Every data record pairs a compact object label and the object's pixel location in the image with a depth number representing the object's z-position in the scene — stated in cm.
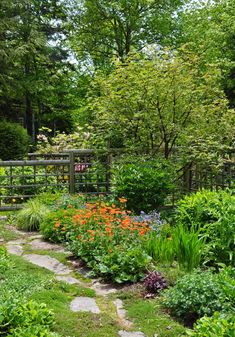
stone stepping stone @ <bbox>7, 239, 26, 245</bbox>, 511
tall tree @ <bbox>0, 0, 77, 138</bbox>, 1330
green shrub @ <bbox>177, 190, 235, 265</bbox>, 382
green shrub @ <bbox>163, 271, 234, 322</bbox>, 274
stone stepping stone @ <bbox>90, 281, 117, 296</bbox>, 342
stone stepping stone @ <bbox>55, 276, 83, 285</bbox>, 366
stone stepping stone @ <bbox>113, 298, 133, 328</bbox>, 280
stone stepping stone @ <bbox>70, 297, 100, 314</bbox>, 301
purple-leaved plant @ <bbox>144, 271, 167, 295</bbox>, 330
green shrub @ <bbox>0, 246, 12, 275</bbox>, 376
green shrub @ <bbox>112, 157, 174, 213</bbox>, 605
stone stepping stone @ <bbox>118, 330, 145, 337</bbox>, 261
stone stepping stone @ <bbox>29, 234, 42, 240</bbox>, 538
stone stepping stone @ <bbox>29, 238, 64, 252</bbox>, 484
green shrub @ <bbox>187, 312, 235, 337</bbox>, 214
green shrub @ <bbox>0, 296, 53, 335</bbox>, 244
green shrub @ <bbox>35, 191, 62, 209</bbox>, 633
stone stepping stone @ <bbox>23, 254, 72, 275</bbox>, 398
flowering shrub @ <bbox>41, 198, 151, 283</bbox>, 364
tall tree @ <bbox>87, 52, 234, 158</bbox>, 665
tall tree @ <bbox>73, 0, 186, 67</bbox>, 1473
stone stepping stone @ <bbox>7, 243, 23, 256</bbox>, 464
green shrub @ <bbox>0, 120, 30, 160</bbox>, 1102
